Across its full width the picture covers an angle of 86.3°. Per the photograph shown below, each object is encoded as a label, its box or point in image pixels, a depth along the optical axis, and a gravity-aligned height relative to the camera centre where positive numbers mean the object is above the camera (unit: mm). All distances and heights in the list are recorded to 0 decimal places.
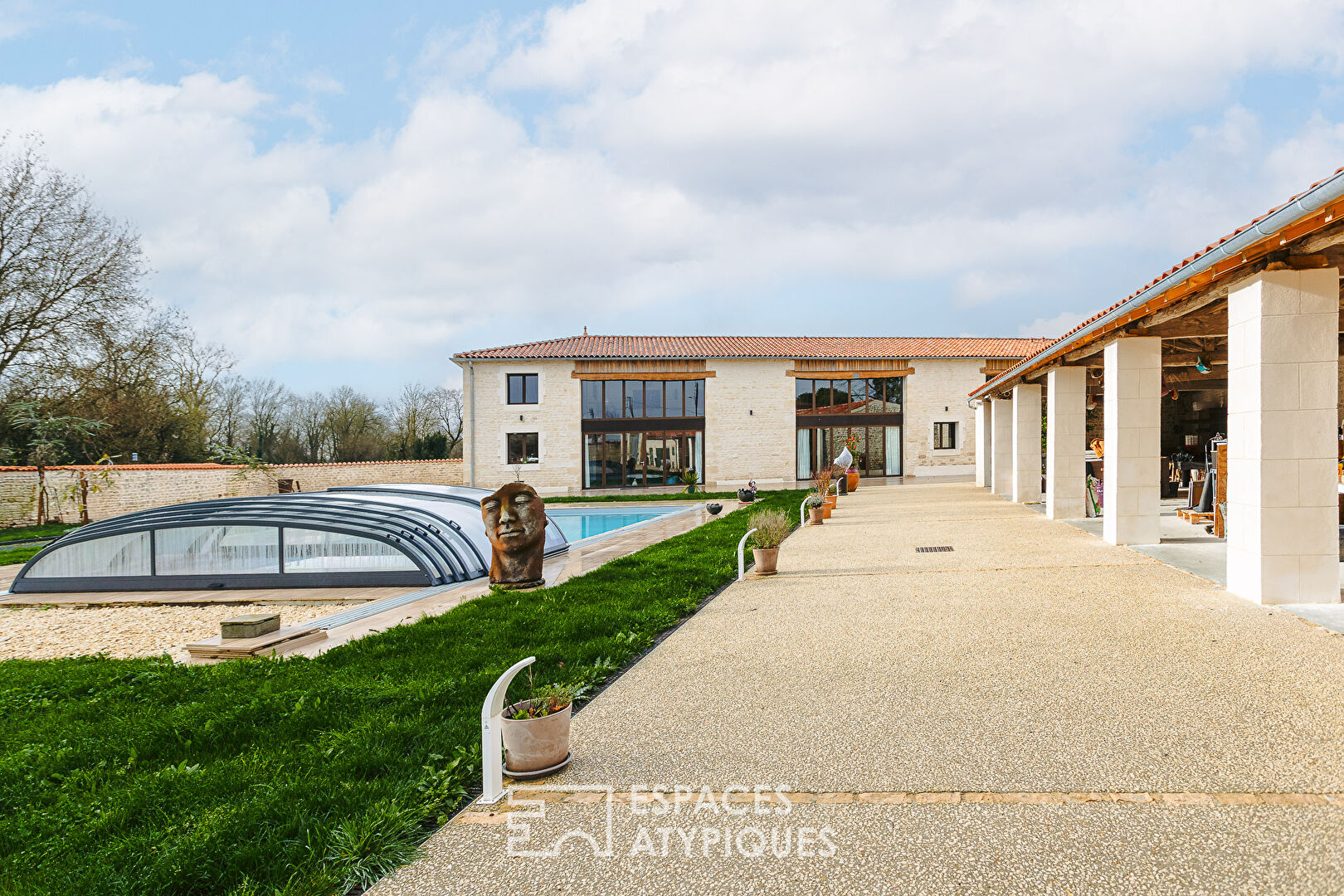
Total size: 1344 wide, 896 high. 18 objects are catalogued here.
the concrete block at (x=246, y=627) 6672 -1709
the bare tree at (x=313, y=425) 43688 +1210
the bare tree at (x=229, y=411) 39906 +1894
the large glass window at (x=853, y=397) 30000 +1827
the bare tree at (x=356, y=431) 43688 +762
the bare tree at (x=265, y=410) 41375 +2169
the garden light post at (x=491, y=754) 3205 -1412
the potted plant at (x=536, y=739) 3451 -1441
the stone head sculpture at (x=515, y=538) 9297 -1251
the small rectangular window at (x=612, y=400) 29297 +1681
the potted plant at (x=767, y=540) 9156 -1307
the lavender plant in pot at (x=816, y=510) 15445 -1528
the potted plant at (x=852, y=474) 24156 -1157
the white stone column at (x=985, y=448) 22828 -297
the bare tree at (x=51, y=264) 23578 +6219
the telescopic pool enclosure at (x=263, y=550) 10336 -1572
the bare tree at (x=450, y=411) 49688 +2282
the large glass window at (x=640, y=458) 29297 -683
